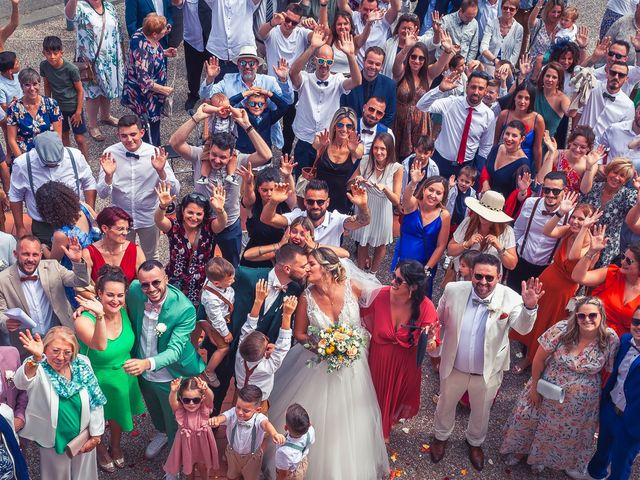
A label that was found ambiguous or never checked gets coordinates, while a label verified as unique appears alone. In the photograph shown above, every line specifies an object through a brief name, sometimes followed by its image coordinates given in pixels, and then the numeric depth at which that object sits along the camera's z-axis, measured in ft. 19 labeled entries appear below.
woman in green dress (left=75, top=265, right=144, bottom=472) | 17.92
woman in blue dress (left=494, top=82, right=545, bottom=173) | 27.91
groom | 19.47
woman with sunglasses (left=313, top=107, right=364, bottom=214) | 25.45
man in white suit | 19.11
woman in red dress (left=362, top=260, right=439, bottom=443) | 18.94
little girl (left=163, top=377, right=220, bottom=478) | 17.92
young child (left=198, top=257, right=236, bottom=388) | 19.42
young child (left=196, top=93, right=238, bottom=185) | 24.08
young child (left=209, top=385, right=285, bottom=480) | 17.69
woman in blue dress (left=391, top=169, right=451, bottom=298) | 22.98
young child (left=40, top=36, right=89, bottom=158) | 29.60
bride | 19.22
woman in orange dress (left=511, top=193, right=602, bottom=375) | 21.54
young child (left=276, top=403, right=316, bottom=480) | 17.39
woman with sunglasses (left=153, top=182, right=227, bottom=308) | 21.84
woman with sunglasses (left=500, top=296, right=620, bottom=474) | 18.51
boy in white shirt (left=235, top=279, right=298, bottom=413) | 18.33
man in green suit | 18.26
